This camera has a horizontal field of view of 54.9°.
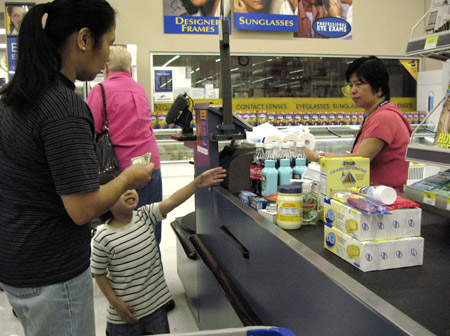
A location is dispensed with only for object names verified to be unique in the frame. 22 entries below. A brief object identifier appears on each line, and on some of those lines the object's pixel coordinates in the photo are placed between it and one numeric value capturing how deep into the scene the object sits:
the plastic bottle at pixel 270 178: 1.96
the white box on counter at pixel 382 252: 1.13
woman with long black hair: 1.13
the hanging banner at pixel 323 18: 6.89
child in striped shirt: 1.97
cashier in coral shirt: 2.23
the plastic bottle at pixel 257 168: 2.11
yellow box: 1.53
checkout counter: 0.94
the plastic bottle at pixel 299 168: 1.98
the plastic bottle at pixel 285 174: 1.98
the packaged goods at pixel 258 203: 1.79
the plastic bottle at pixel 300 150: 2.15
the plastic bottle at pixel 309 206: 1.60
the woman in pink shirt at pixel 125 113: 2.73
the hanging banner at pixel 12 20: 5.50
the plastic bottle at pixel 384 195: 1.17
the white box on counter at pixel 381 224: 1.13
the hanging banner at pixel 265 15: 6.59
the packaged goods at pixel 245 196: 1.94
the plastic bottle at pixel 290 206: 1.53
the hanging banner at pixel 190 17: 6.42
